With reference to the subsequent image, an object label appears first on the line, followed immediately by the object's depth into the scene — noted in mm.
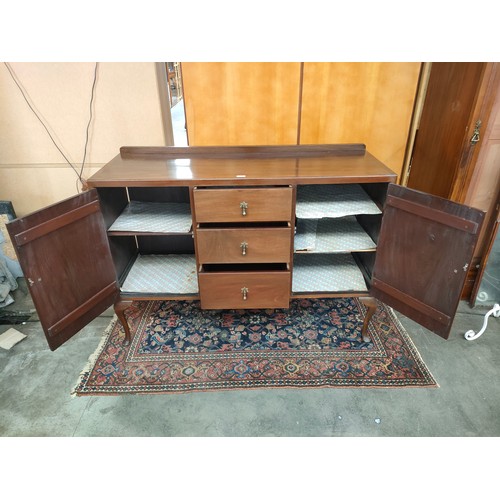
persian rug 1497
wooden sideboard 1183
